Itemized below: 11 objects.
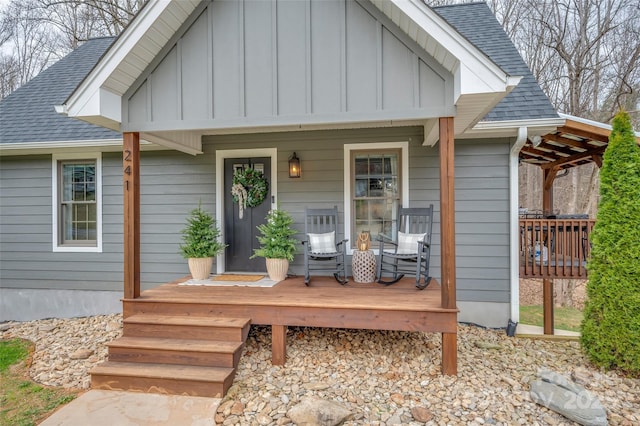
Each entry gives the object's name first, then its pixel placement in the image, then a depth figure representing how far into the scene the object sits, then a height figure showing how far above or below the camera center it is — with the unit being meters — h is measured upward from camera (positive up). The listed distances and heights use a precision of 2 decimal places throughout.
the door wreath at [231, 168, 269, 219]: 5.16 +0.42
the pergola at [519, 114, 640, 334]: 4.14 +1.00
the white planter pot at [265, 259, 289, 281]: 4.64 -0.76
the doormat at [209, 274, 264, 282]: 4.72 -0.92
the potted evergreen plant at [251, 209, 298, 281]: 4.59 -0.42
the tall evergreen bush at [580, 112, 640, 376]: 3.12 -0.51
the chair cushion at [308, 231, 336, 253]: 4.56 -0.40
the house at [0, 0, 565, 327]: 3.26 +1.02
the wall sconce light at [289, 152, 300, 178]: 4.98 +0.71
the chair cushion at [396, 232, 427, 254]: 4.27 -0.38
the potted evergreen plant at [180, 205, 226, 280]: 4.75 -0.46
